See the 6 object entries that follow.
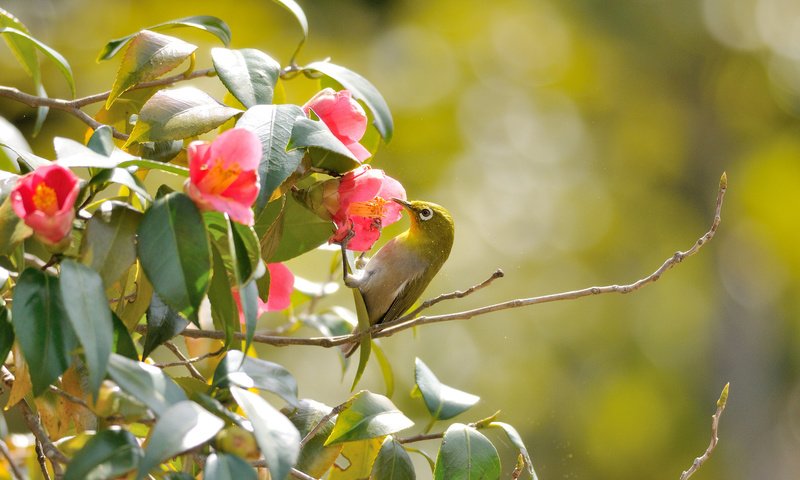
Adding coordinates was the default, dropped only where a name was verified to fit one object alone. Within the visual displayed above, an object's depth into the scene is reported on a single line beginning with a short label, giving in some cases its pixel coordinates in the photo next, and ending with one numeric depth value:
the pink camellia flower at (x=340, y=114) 4.67
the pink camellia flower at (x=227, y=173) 4.52
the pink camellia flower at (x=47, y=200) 4.52
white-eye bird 5.09
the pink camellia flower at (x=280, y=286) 4.74
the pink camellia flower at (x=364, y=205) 4.67
